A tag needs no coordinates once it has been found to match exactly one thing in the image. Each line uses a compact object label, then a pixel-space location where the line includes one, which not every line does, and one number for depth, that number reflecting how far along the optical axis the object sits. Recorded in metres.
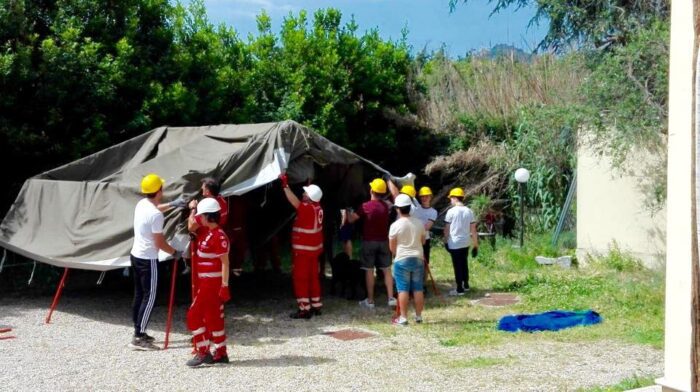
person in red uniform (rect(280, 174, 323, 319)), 10.70
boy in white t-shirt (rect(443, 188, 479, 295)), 12.21
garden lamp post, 15.52
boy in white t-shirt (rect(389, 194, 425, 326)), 9.90
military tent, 10.21
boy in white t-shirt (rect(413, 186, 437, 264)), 12.21
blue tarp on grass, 9.83
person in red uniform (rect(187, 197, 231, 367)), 8.18
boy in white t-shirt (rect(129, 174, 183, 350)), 8.95
